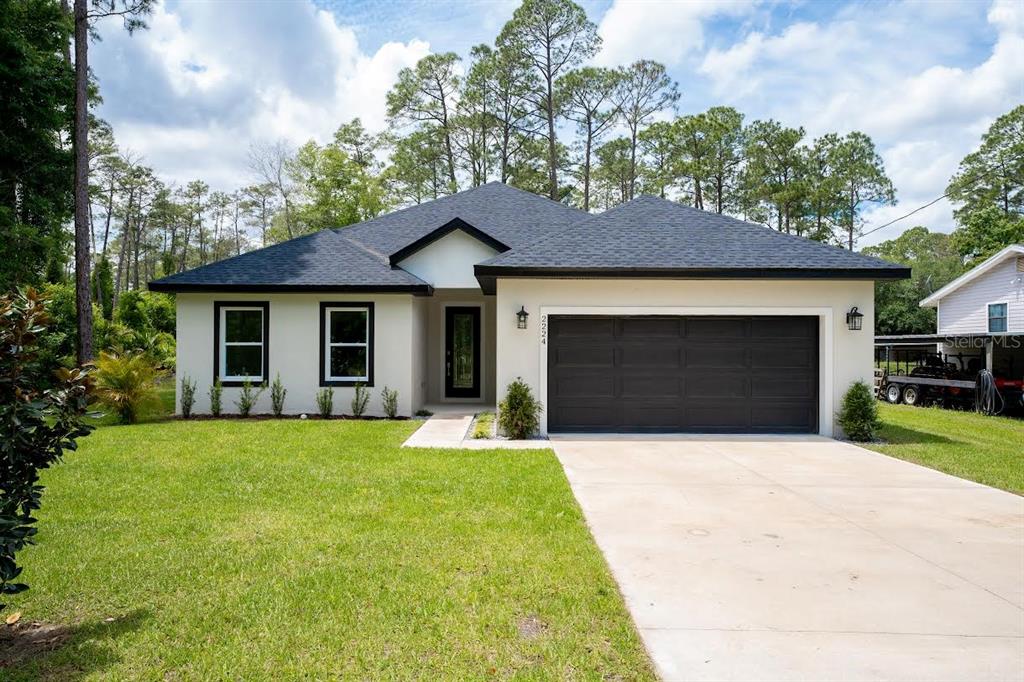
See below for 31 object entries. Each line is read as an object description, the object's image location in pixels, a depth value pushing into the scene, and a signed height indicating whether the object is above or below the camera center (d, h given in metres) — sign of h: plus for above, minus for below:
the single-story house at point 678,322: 10.17 +0.44
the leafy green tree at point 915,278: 33.75 +4.46
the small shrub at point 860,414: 9.96 -1.15
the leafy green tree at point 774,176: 31.66 +9.38
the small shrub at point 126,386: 11.40 -0.79
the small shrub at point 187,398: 12.27 -1.10
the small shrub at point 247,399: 12.27 -1.12
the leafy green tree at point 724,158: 30.75 +10.03
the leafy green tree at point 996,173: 30.58 +9.36
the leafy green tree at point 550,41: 26.95 +14.41
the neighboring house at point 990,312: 18.27 +1.16
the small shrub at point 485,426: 10.18 -1.50
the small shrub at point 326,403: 12.25 -1.20
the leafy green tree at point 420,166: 29.91 +9.25
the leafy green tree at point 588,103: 27.94 +11.91
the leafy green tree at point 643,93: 28.75 +12.63
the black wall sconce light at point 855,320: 10.16 +0.46
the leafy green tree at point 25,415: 3.03 -0.38
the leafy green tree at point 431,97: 29.58 +12.70
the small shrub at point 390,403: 12.44 -1.21
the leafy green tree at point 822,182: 32.78 +9.13
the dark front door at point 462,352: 15.36 -0.16
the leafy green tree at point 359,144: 31.97 +11.08
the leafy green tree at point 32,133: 15.50 +6.09
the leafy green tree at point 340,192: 29.97 +7.96
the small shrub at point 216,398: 12.28 -1.10
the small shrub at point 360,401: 12.44 -1.17
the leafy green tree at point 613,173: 30.08 +9.05
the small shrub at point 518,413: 9.98 -1.14
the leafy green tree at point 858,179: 33.03 +9.46
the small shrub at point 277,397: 12.39 -1.08
